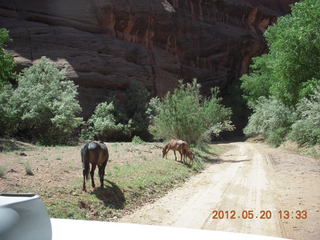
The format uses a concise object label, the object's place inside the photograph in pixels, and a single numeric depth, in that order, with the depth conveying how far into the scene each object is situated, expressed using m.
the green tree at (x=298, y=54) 18.59
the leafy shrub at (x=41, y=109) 20.48
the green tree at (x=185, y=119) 19.72
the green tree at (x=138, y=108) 29.69
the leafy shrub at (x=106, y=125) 26.75
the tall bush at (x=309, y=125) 16.67
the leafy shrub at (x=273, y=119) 26.00
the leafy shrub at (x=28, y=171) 8.51
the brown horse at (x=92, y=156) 7.80
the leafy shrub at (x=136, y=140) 24.85
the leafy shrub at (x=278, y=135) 26.27
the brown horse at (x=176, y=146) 15.45
